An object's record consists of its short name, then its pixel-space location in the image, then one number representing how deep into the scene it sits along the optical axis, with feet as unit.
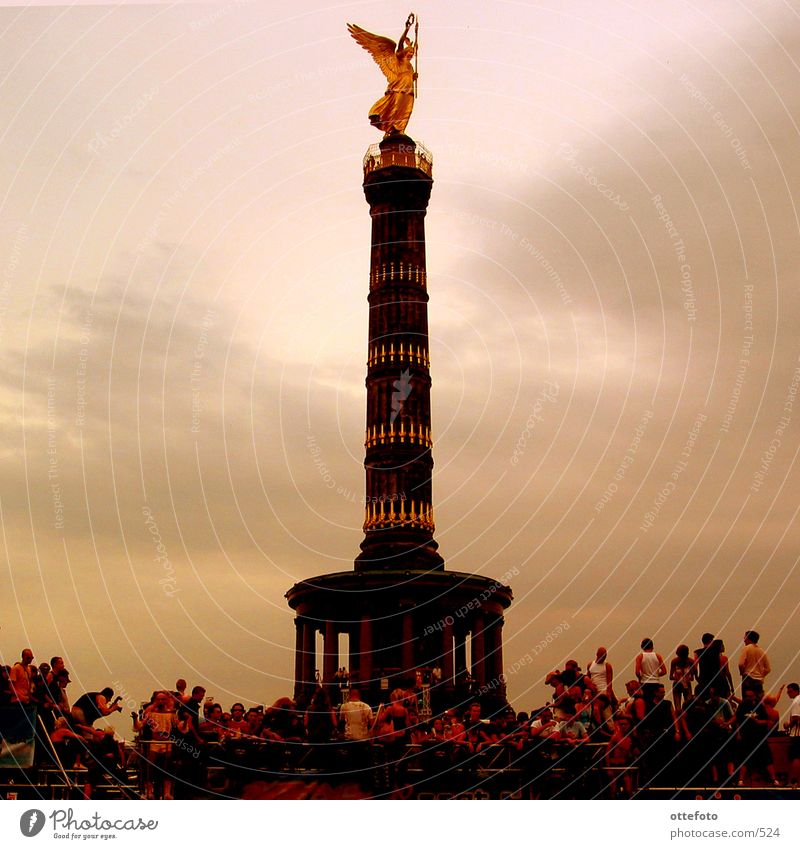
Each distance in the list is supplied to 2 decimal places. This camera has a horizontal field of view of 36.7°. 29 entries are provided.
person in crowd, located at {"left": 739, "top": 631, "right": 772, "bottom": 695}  62.75
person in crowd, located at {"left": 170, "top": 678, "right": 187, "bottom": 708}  66.13
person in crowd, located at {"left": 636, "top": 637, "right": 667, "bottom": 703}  62.75
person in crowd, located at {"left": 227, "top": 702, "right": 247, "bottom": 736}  69.15
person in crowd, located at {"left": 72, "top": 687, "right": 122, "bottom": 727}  62.90
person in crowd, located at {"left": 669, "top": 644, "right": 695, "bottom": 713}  63.26
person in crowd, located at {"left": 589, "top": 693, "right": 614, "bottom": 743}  60.64
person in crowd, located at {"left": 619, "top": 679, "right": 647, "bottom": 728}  59.98
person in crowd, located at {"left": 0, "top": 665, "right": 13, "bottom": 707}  61.05
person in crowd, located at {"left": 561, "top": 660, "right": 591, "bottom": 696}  66.08
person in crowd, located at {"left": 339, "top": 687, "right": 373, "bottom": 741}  67.67
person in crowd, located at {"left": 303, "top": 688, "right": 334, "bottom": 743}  67.87
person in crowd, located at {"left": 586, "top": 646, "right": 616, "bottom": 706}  65.82
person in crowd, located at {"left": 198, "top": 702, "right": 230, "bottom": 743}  67.62
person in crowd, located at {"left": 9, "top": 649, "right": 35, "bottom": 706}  61.31
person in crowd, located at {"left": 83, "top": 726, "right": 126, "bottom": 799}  62.80
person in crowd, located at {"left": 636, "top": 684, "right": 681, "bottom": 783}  59.88
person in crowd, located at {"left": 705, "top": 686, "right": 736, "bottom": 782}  59.72
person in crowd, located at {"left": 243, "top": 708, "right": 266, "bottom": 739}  69.46
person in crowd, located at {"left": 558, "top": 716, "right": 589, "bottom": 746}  61.46
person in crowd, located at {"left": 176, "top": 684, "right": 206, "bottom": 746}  63.57
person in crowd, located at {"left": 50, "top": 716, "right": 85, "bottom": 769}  61.93
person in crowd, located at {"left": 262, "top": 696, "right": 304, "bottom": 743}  69.26
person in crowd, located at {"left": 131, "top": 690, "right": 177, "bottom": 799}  62.69
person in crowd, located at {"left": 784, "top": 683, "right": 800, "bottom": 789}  60.08
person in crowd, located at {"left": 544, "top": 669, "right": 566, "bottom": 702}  65.65
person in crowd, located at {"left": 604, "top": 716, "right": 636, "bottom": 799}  59.36
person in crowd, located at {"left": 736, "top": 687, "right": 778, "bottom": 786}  59.47
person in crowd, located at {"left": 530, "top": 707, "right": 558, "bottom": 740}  61.67
